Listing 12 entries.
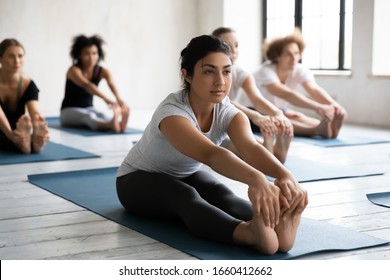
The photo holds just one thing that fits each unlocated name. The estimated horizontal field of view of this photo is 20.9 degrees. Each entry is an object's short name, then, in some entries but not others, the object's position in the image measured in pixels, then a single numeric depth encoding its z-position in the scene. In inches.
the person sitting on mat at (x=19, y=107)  272.7
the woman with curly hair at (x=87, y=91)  357.1
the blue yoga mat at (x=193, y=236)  138.3
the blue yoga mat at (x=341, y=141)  310.7
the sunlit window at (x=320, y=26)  424.8
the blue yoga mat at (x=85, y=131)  352.4
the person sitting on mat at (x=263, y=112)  230.9
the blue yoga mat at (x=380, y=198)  184.7
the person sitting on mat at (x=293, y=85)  317.0
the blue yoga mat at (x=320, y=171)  225.5
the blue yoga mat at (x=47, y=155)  266.7
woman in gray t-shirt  132.3
